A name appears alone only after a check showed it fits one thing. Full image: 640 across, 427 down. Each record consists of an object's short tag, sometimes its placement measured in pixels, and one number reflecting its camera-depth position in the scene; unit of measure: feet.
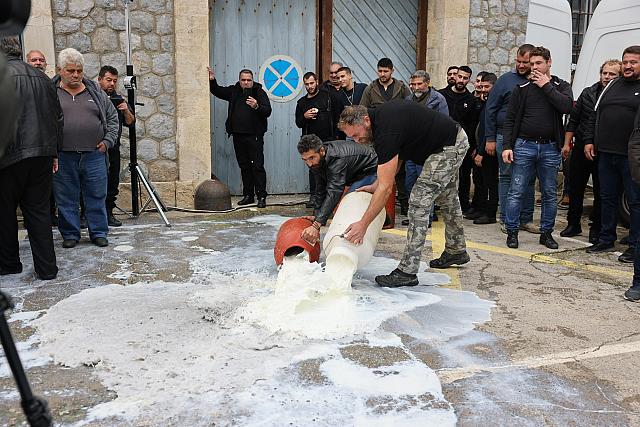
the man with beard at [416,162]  14.44
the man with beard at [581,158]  20.90
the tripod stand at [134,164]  22.53
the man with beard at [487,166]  24.54
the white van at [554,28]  29.76
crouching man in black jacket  16.40
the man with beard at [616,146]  18.81
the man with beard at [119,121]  22.45
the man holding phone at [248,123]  26.61
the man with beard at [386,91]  24.81
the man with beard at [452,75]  25.53
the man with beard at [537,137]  19.67
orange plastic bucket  15.84
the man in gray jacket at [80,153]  18.78
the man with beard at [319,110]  26.27
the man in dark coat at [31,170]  15.61
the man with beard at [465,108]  25.20
